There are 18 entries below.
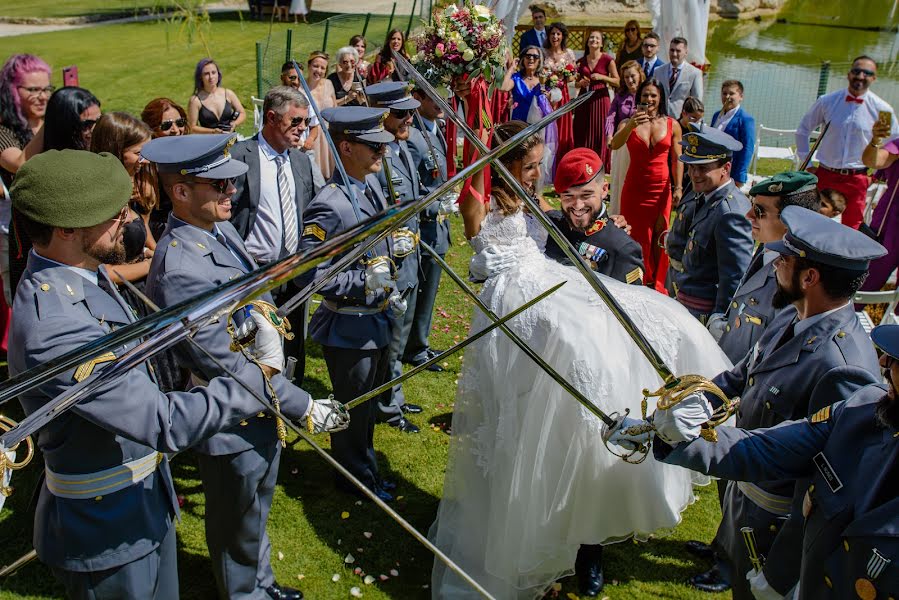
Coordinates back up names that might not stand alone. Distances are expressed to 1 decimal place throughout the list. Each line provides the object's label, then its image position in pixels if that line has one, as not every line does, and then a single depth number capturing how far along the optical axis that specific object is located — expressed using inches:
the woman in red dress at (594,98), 452.4
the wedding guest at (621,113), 369.4
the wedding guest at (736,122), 351.9
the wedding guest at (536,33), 493.0
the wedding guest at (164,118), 203.3
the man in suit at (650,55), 428.8
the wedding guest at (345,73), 367.6
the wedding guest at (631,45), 465.4
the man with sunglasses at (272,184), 189.6
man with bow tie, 327.9
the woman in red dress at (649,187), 293.9
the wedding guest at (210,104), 324.5
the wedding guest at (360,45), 396.3
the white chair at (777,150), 464.1
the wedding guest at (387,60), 391.9
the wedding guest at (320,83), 352.2
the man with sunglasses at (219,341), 121.6
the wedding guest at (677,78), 410.0
